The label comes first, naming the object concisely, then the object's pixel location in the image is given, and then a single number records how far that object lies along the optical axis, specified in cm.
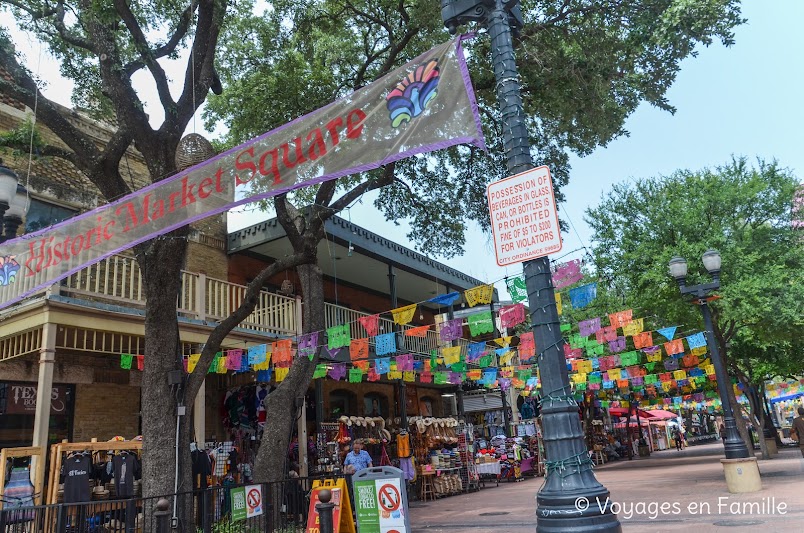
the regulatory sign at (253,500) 849
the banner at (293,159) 511
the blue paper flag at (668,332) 1597
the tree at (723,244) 1552
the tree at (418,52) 1041
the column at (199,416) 1206
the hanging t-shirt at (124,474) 991
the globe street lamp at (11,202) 796
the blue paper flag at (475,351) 1673
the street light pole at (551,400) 390
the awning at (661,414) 4168
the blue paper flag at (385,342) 1430
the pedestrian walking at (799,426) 1554
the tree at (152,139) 870
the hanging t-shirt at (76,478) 946
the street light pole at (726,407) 1201
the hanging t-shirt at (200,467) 1140
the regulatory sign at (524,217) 439
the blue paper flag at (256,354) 1322
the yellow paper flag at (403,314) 1277
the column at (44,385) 965
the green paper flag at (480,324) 1403
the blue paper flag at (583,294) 1303
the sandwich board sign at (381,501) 755
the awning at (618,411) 3566
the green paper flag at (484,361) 1939
